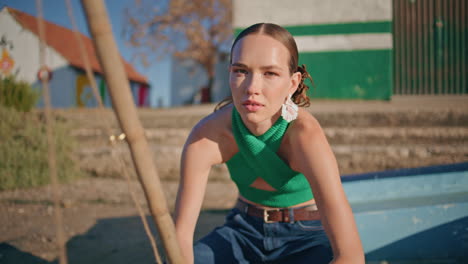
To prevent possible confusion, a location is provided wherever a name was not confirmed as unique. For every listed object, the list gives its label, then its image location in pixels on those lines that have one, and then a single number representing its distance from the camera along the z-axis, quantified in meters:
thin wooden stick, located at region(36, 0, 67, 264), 0.65
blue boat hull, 1.92
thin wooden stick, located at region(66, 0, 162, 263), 0.69
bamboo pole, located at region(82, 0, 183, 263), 0.64
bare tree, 16.38
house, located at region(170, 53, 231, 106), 22.22
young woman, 1.06
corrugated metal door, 6.97
